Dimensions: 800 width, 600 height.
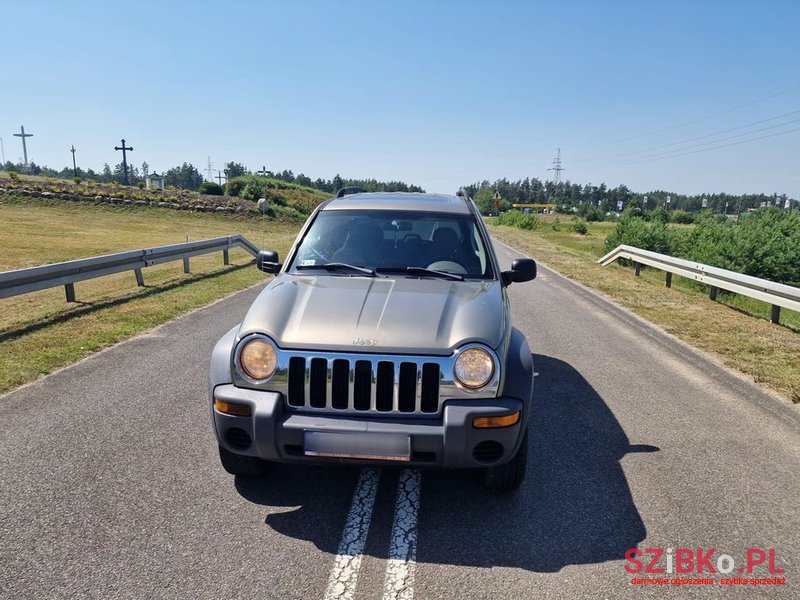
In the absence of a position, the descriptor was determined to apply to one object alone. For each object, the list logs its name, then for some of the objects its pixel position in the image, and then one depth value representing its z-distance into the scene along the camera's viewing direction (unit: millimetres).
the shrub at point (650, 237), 20109
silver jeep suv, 2924
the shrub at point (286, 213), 38731
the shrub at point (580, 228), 54056
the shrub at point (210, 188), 47938
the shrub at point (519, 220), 58656
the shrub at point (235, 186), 51938
